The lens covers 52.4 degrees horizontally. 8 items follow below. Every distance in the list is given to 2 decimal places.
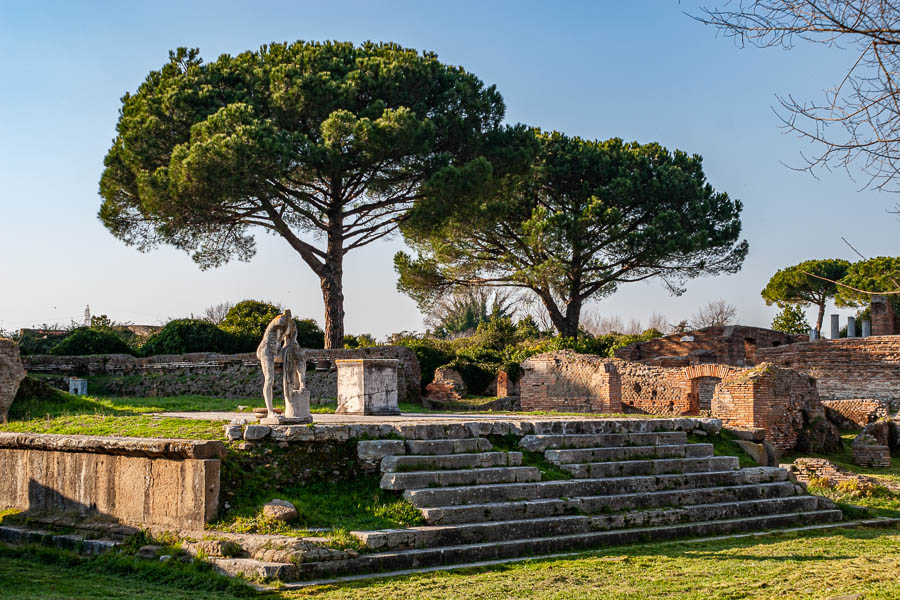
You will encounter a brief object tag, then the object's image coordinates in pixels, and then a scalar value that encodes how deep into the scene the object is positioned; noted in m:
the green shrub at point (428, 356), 26.73
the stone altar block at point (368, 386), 14.73
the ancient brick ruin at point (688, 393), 17.00
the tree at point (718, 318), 61.43
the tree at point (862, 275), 38.69
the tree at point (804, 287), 45.44
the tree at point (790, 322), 40.75
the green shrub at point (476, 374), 27.23
